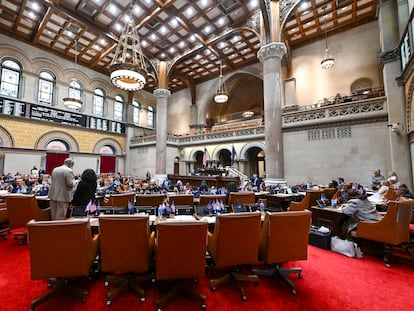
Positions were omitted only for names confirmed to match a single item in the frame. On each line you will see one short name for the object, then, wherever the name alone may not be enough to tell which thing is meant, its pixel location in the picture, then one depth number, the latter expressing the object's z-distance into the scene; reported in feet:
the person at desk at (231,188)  16.75
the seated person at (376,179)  22.75
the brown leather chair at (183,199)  14.23
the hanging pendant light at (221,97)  44.88
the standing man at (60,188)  12.34
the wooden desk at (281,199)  19.06
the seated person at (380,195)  15.98
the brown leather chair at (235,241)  7.48
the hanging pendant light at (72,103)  39.37
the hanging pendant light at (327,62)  33.47
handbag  11.33
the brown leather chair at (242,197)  15.19
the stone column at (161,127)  44.65
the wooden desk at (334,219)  12.64
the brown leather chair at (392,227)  10.28
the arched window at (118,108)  59.57
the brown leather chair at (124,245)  6.92
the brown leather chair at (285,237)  7.91
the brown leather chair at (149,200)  13.98
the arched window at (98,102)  55.01
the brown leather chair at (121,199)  14.20
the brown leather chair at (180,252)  6.64
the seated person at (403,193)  14.30
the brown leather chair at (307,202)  15.92
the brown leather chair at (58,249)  6.31
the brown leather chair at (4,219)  13.26
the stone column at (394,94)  24.25
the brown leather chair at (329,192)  19.39
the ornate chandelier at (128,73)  17.83
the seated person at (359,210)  11.39
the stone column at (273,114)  27.35
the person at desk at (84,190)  12.62
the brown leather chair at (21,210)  12.58
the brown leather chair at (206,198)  14.14
